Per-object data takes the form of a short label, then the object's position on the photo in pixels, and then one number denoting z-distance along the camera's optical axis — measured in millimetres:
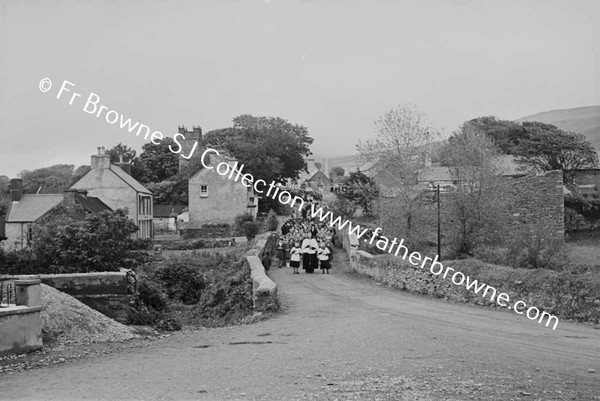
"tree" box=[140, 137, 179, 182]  90000
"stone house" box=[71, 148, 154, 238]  54906
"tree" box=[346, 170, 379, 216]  37225
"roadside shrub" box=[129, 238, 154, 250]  30525
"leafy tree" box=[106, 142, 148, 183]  86562
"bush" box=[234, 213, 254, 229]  55438
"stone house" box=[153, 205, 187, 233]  75688
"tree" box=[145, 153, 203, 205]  80231
